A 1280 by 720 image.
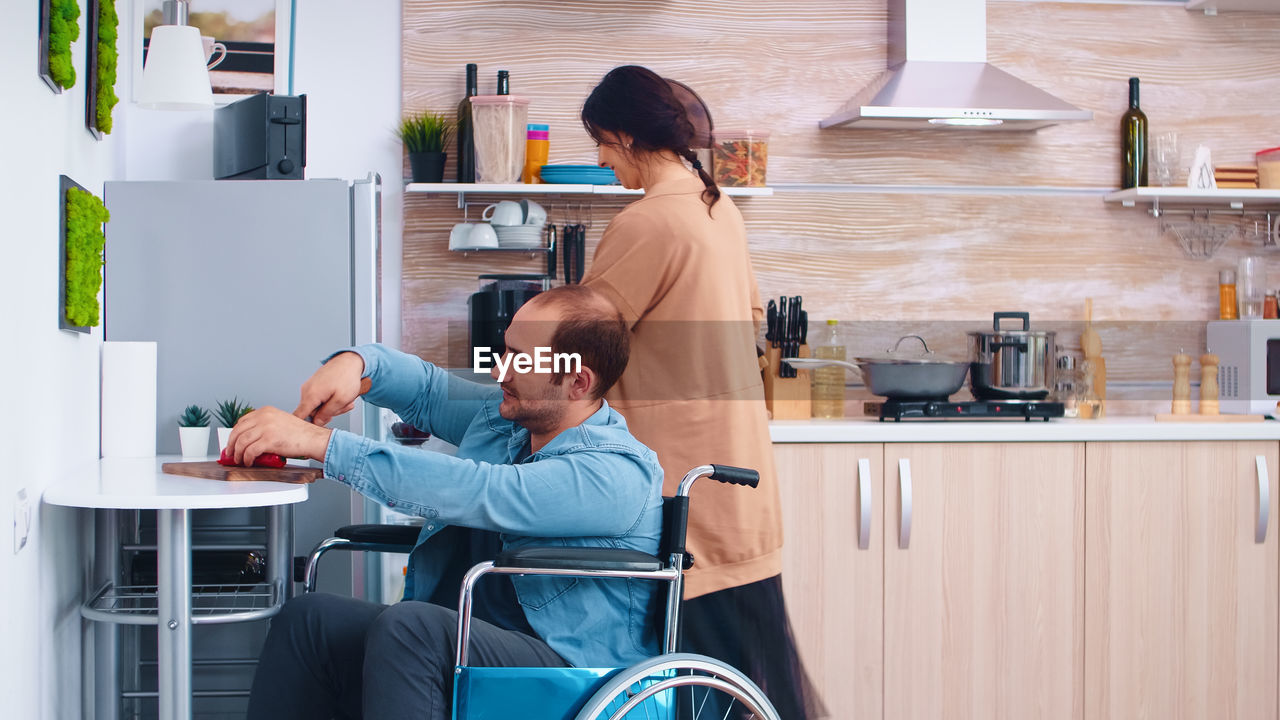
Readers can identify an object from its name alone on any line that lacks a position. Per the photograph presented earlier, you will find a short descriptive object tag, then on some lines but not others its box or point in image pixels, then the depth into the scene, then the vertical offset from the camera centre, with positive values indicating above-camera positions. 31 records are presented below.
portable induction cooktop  2.87 -0.14
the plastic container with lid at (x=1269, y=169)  3.31 +0.58
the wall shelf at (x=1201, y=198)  3.22 +0.49
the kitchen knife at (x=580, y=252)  3.15 +0.30
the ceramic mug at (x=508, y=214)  3.03 +0.40
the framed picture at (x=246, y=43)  3.09 +0.89
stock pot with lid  2.93 -0.02
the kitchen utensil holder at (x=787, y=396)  3.02 -0.11
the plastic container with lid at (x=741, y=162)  3.16 +0.57
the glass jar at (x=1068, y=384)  3.15 -0.08
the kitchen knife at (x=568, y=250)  3.16 +0.31
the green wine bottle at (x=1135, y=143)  3.32 +0.66
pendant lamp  2.50 +0.66
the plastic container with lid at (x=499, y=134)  3.01 +0.62
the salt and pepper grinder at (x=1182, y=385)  3.19 -0.08
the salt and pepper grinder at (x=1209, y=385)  3.17 -0.08
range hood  3.02 +0.78
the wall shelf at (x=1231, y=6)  3.38 +1.11
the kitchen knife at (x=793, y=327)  3.09 +0.09
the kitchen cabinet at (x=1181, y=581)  2.80 -0.58
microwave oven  3.12 -0.03
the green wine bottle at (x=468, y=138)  3.10 +0.63
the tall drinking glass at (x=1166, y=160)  3.32 +0.61
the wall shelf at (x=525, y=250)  3.07 +0.30
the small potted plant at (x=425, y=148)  3.06 +0.59
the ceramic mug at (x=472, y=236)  2.99 +0.33
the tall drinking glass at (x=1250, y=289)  3.37 +0.22
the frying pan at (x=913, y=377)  2.88 -0.05
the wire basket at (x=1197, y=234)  3.43 +0.39
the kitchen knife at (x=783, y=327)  3.11 +0.09
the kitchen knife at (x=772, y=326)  3.12 +0.09
